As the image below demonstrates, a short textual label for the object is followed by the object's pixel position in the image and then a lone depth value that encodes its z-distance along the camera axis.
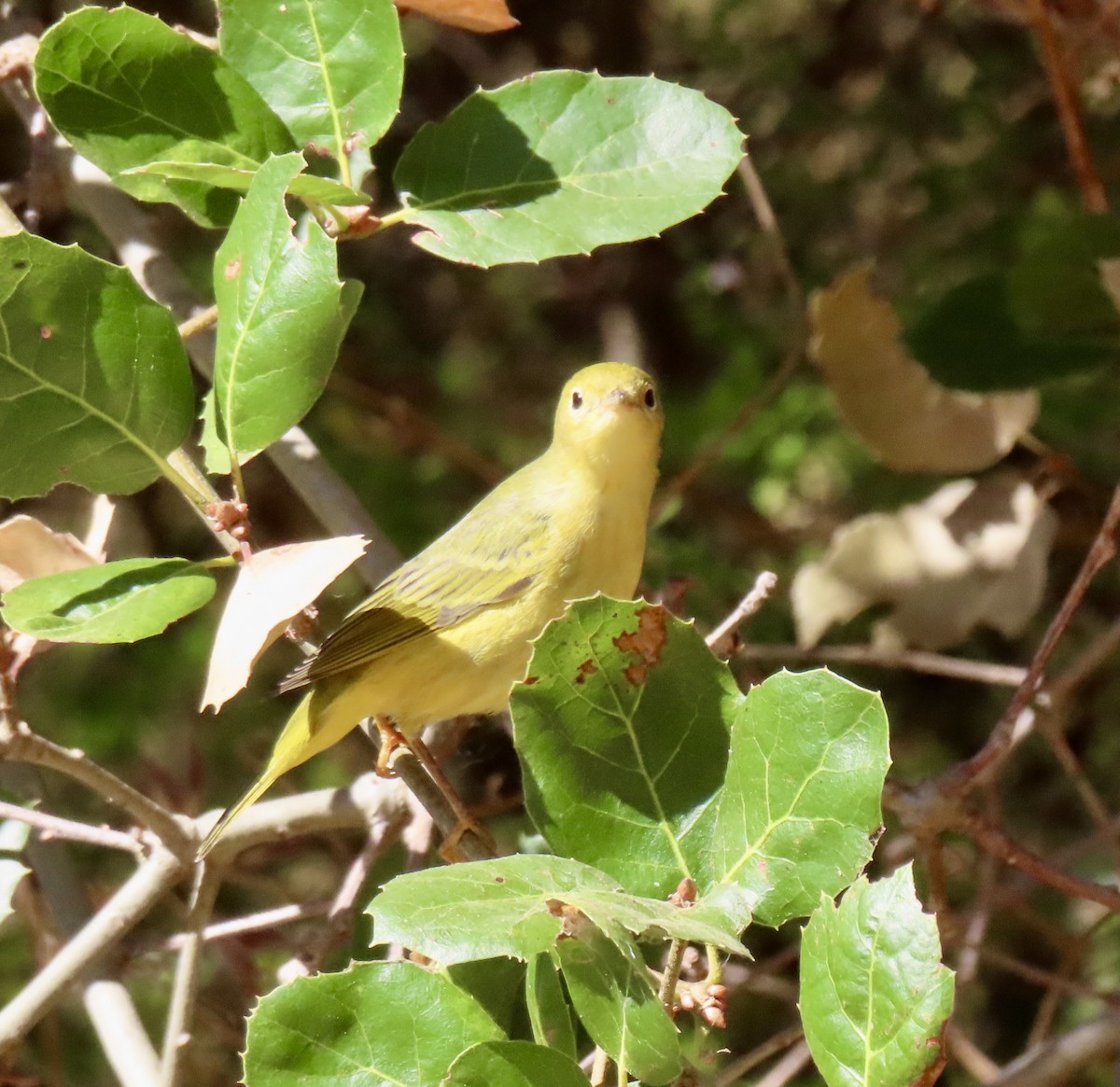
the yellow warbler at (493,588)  2.67
